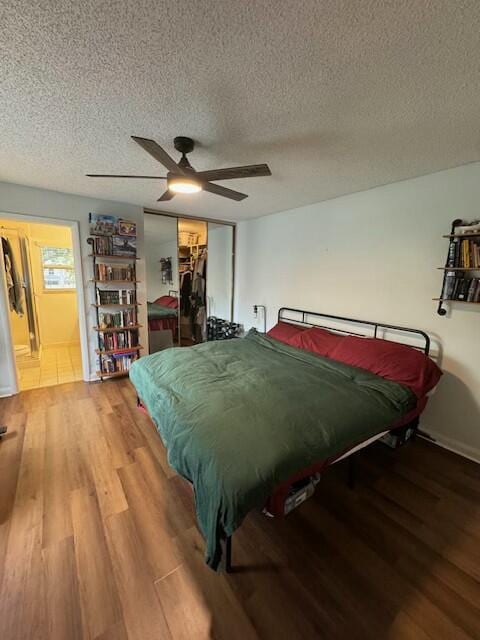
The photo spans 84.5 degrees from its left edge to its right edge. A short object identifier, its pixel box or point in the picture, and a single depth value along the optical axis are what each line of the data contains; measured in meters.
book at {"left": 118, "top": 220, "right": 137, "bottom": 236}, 3.45
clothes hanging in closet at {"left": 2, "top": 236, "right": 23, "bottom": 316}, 3.65
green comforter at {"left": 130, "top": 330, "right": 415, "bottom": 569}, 1.21
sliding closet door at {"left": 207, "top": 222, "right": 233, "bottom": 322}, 4.98
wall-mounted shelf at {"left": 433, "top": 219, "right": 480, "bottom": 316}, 2.08
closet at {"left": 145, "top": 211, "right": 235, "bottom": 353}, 4.22
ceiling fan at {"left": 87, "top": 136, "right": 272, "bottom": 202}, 1.65
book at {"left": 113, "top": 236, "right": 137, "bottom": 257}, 3.45
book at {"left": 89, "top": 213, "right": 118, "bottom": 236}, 3.29
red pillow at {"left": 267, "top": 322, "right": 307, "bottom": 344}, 3.33
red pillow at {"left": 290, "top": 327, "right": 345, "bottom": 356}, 2.88
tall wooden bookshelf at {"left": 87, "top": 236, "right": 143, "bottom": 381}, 3.44
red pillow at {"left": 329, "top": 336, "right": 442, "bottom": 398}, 2.15
